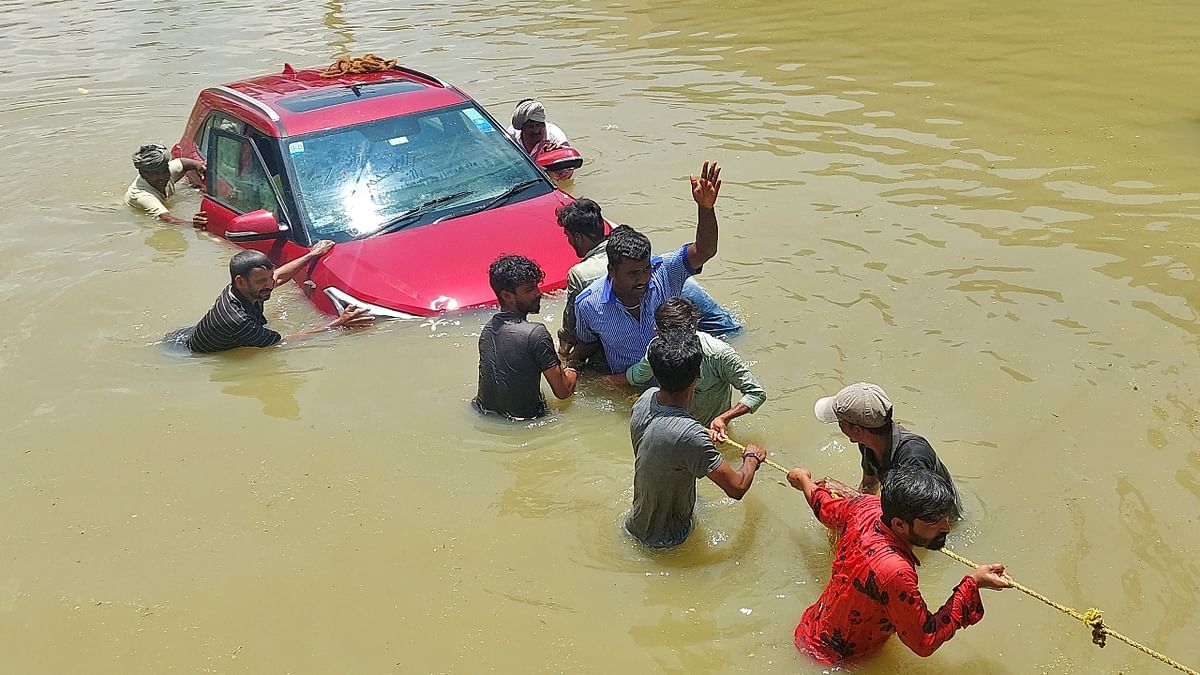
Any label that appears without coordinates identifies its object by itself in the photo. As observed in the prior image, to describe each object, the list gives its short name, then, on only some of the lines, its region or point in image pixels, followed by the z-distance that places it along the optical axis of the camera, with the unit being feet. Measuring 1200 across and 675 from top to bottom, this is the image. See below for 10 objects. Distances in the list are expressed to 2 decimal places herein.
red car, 20.71
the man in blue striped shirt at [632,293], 16.28
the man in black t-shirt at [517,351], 16.49
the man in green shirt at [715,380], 14.93
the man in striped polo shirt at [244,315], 20.07
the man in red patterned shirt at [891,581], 10.46
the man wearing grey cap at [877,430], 12.65
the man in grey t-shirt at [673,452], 12.96
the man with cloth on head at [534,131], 28.53
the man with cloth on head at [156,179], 28.15
